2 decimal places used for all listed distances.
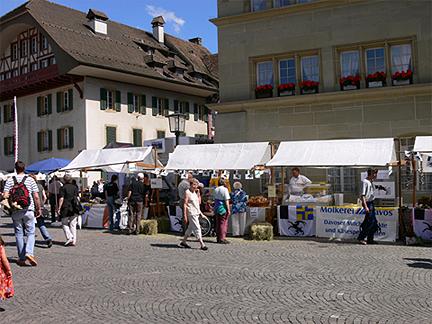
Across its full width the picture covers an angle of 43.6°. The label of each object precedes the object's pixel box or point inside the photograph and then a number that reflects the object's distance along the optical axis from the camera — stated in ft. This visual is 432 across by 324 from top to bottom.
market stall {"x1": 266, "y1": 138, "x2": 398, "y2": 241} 45.24
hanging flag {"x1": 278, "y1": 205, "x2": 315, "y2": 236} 47.88
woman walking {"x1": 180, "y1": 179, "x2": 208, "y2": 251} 40.78
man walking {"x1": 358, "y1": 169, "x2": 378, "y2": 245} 42.14
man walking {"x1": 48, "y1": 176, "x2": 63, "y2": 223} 66.23
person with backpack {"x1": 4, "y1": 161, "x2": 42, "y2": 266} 32.99
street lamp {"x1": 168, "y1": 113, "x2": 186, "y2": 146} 62.64
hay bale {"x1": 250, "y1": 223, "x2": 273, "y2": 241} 46.14
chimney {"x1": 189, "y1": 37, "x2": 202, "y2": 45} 176.98
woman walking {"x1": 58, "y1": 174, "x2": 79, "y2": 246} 43.34
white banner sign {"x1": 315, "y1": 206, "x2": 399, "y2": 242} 44.14
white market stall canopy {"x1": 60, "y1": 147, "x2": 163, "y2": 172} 59.98
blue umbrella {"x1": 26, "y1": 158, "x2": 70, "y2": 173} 76.48
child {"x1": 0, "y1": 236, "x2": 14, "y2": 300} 21.89
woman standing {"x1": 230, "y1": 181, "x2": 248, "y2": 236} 49.08
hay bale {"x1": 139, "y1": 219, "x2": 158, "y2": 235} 51.72
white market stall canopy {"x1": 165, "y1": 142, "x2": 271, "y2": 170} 52.80
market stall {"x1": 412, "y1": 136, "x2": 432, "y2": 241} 42.39
